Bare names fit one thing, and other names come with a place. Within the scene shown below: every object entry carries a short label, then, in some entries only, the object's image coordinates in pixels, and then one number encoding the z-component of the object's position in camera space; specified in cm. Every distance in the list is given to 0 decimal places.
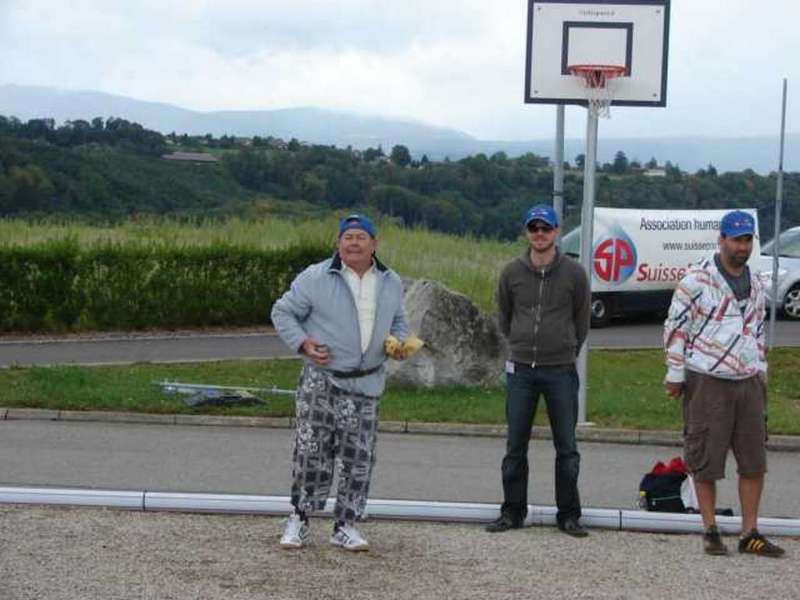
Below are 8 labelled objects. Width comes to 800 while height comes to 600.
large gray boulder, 1692
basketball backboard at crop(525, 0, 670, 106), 1444
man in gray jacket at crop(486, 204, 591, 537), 877
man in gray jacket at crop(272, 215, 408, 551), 816
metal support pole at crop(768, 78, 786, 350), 1806
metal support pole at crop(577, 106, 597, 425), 1430
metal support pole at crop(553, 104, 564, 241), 1496
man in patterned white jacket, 826
